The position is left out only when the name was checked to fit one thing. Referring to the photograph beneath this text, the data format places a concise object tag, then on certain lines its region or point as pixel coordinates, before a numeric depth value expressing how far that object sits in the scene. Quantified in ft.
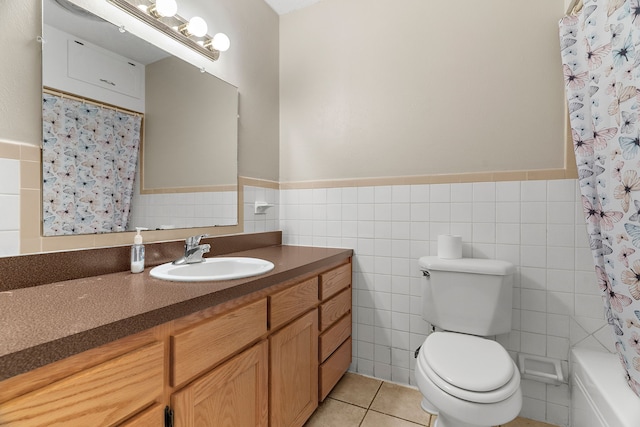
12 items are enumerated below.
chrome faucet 4.54
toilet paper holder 5.04
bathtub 3.45
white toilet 3.56
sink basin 3.50
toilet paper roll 5.45
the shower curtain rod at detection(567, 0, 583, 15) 4.70
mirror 3.58
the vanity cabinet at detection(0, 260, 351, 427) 1.95
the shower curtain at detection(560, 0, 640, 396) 3.20
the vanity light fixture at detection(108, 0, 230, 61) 4.35
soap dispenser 3.98
